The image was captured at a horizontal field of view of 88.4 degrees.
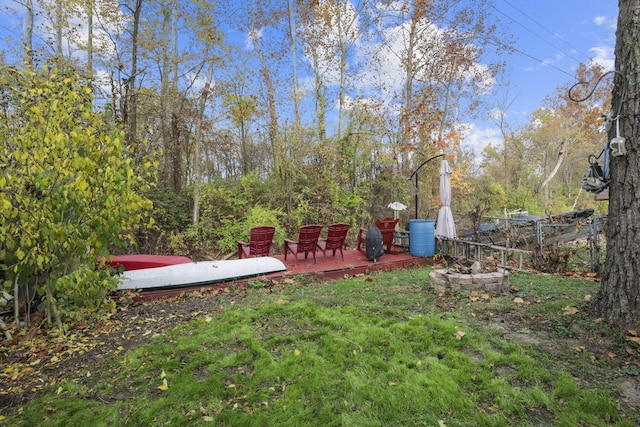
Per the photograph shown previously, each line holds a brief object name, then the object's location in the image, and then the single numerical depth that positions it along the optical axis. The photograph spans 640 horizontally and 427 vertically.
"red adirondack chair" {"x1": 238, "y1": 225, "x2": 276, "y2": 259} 6.72
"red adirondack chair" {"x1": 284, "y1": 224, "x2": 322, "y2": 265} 6.93
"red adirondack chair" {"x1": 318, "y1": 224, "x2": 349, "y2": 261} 7.38
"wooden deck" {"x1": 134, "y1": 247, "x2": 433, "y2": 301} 5.35
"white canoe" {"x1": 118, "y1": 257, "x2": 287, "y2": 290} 5.10
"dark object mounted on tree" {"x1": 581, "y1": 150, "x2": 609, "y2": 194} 3.95
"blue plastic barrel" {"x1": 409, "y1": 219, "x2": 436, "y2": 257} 7.82
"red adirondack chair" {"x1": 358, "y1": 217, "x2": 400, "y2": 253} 7.92
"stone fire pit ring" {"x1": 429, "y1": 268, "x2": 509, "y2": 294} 4.56
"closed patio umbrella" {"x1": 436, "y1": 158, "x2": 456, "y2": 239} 7.69
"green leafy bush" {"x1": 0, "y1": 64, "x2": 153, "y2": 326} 3.31
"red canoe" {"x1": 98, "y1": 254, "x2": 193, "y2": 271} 5.32
